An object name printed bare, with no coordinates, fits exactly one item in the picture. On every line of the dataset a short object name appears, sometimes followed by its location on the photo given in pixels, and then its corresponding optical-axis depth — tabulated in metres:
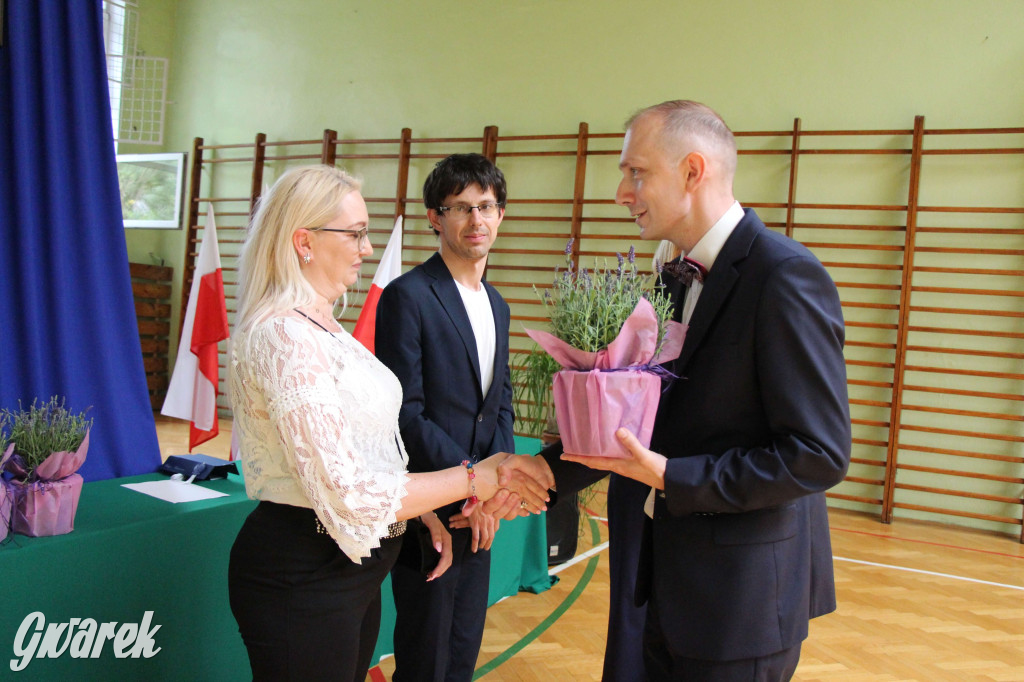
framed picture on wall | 8.78
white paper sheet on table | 2.14
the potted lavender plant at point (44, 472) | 1.65
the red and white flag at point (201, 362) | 4.45
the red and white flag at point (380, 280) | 4.80
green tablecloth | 1.60
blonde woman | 1.29
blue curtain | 2.48
